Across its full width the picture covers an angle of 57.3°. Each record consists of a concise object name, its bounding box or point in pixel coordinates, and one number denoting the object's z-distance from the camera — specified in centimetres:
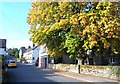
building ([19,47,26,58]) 6730
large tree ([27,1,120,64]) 1025
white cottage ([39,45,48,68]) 2355
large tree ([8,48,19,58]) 7041
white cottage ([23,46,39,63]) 4233
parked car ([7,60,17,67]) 2434
